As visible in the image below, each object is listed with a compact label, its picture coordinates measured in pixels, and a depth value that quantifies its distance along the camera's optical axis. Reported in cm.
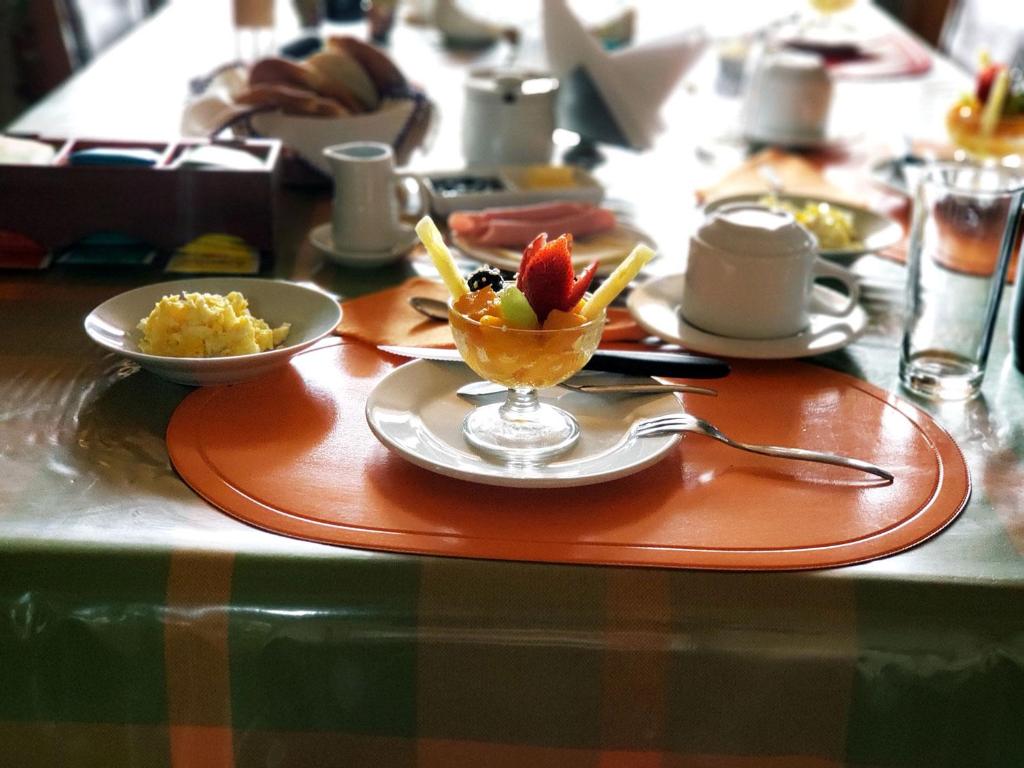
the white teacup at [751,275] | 97
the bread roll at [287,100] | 138
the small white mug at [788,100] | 167
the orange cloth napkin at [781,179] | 147
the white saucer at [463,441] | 72
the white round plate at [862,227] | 120
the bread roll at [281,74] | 142
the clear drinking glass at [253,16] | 194
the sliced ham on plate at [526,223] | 122
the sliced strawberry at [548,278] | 75
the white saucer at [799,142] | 169
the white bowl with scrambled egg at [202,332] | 85
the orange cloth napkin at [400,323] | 99
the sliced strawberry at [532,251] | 76
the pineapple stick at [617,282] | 78
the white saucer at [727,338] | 96
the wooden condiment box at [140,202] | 111
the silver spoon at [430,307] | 105
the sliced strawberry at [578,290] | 77
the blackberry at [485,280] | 82
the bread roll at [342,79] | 143
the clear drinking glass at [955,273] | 92
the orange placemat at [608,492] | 68
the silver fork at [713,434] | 77
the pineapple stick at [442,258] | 82
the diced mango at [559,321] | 76
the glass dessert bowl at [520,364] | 75
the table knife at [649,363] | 90
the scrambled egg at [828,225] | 122
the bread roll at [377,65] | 147
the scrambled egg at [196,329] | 86
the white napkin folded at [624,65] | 161
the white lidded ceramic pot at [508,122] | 152
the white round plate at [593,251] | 119
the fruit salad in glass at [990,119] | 159
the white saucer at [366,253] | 117
